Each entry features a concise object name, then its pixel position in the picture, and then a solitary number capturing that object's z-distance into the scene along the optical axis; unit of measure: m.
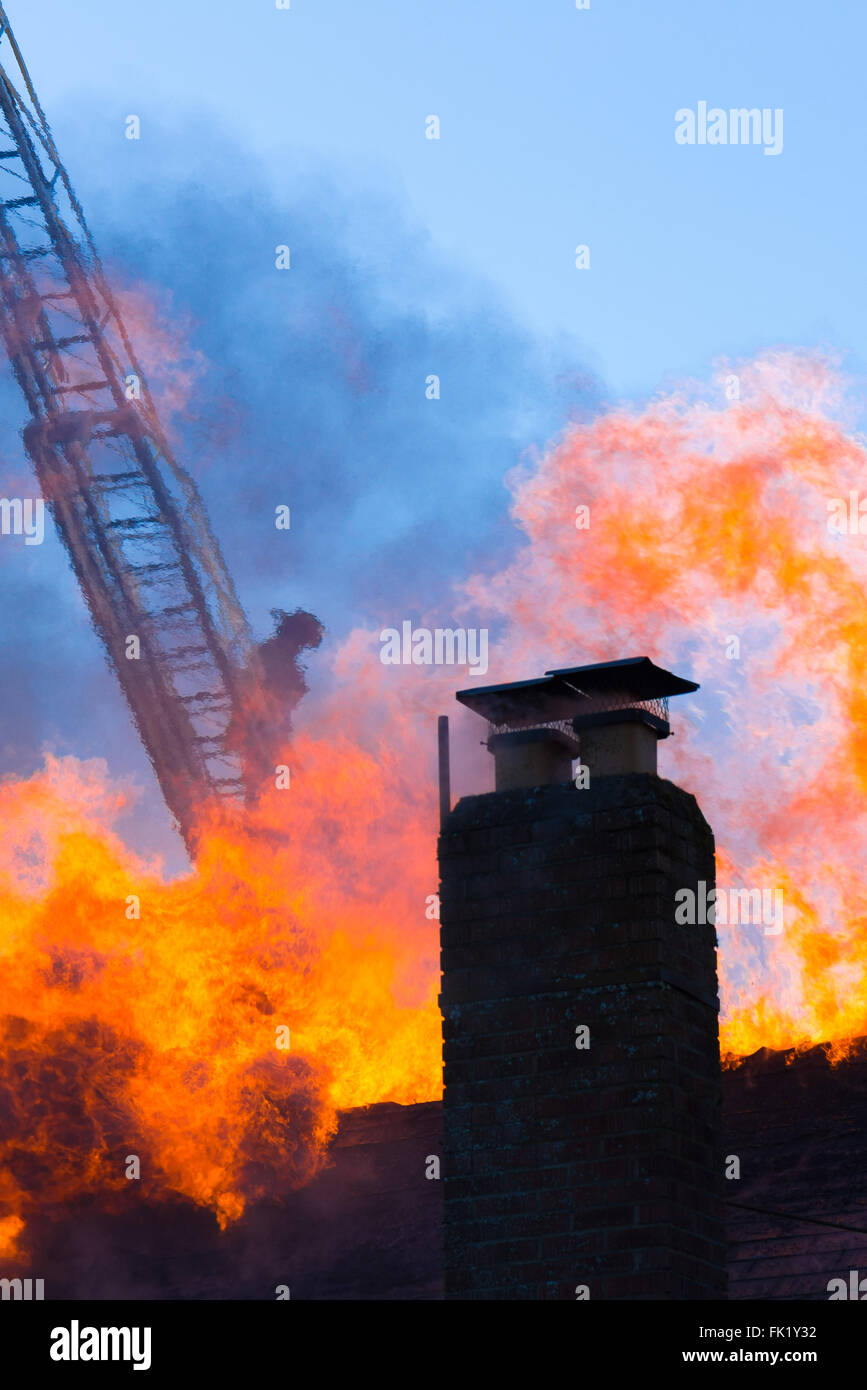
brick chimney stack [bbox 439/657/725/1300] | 10.82
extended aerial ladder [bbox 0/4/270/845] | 33.66
